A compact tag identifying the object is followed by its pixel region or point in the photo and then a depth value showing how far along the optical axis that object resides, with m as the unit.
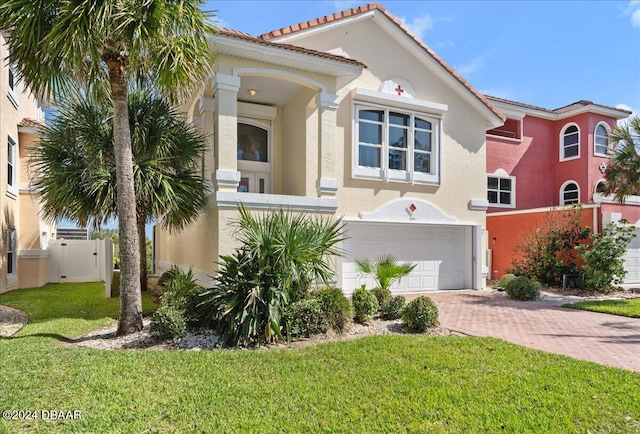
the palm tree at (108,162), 10.41
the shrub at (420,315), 8.43
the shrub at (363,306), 9.11
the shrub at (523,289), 13.16
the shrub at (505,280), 14.12
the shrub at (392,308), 9.55
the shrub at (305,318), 7.91
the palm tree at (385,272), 10.21
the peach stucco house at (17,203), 14.17
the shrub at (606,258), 14.44
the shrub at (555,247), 15.65
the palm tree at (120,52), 7.20
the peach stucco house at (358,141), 10.98
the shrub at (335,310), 8.34
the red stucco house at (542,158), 20.53
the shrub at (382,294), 10.17
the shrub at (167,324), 7.68
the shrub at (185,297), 8.31
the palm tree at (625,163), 16.08
